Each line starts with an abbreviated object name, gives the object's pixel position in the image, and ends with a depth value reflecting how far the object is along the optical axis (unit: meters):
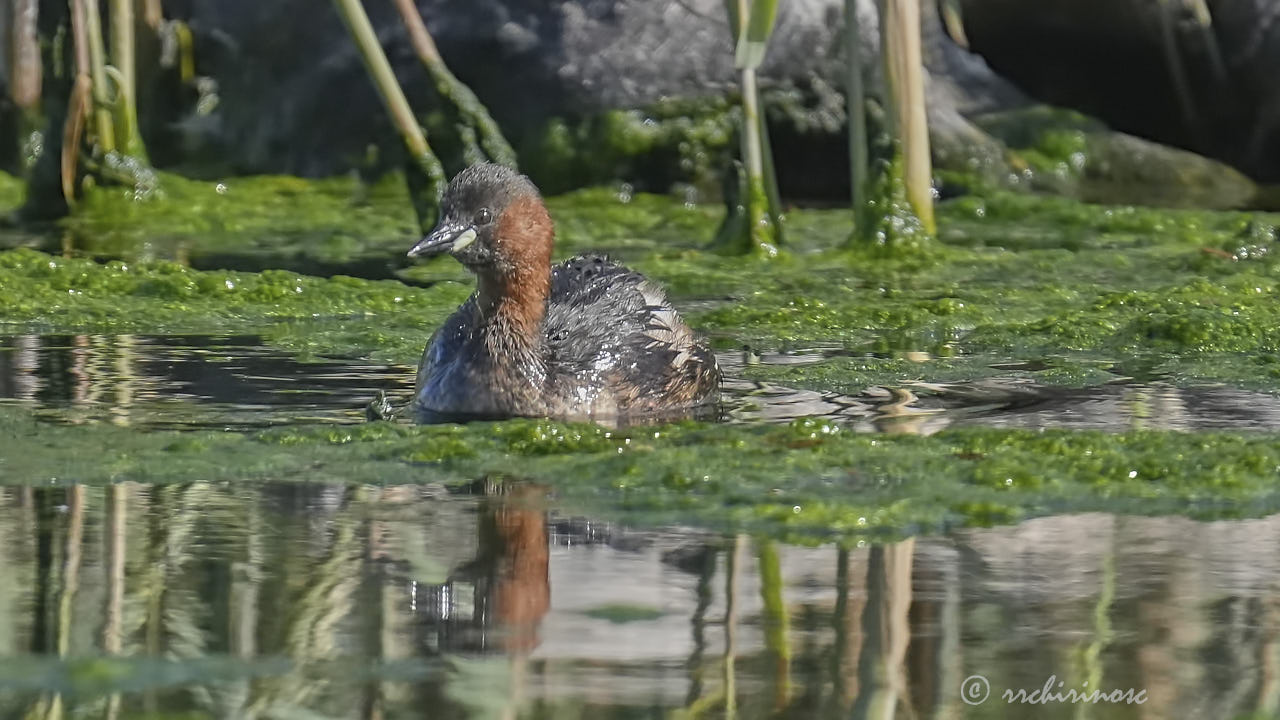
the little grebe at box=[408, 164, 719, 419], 7.41
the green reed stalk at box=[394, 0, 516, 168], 11.56
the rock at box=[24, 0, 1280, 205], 14.06
